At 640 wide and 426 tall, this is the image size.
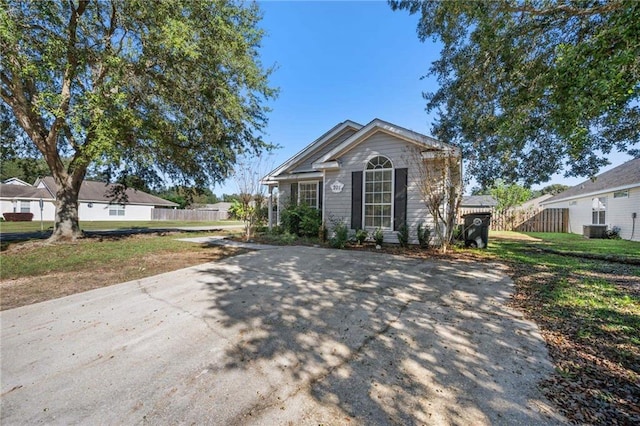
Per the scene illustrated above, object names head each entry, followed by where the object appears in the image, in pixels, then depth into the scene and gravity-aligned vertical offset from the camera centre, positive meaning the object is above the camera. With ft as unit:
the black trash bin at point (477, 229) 29.48 -2.01
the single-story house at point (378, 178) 28.96 +3.76
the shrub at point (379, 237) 29.60 -3.05
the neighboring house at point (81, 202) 91.91 +1.46
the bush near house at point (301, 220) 37.29 -1.60
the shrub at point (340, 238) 29.43 -3.27
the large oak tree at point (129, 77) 24.25 +13.92
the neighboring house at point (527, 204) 87.47 +2.89
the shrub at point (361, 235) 30.89 -2.98
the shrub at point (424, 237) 27.86 -2.79
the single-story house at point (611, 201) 41.09 +2.00
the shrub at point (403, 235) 28.81 -2.76
